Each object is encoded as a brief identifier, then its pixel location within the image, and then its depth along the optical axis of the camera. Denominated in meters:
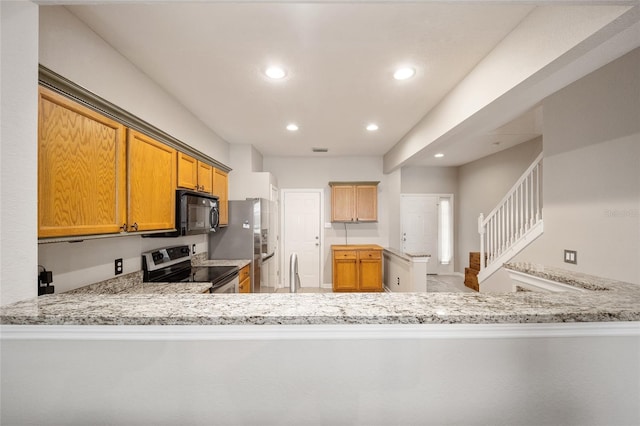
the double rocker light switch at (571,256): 2.41
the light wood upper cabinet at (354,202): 5.34
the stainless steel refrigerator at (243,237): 3.84
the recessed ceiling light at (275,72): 2.23
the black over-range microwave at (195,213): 2.49
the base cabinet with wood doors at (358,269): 5.08
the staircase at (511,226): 3.39
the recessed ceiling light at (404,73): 2.24
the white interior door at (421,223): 6.62
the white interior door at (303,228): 5.61
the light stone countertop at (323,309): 0.92
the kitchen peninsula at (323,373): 0.96
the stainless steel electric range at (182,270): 2.50
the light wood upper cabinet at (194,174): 2.63
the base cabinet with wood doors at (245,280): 3.36
